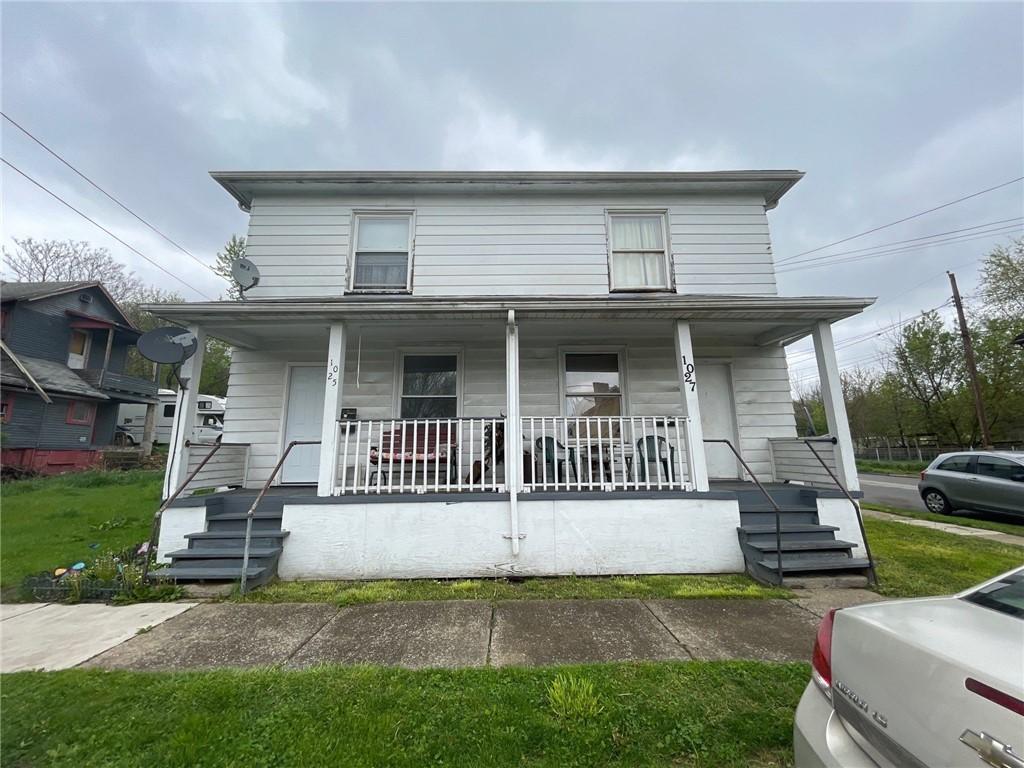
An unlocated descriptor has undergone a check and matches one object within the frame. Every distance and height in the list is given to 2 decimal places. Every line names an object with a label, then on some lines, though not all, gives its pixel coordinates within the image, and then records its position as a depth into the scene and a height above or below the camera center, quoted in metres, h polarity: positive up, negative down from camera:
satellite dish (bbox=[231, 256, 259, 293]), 6.33 +2.89
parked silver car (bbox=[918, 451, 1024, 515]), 7.98 -0.87
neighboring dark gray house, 13.43 +3.16
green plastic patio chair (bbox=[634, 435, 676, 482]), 5.77 -0.12
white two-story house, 4.75 +1.10
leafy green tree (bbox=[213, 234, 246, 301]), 14.59 +7.46
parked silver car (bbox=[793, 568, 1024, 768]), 1.00 -0.71
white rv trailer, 19.83 +1.90
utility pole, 16.02 +3.36
